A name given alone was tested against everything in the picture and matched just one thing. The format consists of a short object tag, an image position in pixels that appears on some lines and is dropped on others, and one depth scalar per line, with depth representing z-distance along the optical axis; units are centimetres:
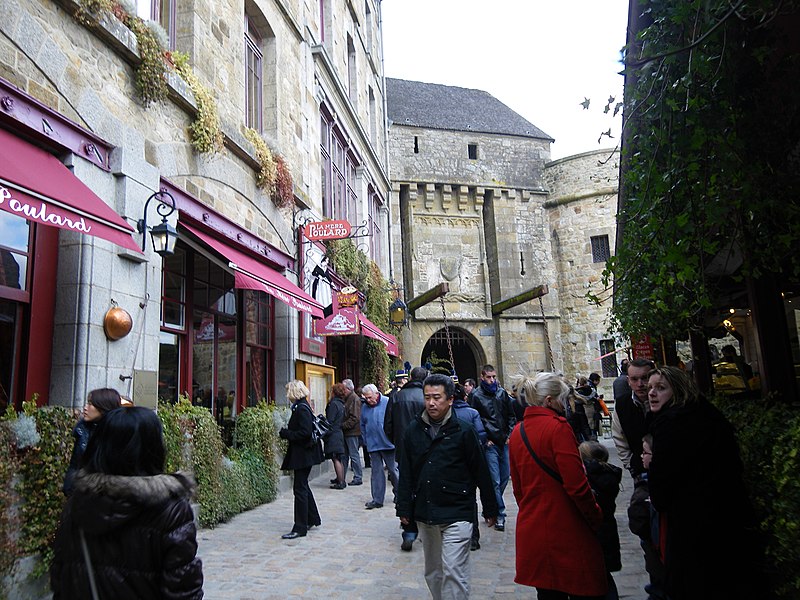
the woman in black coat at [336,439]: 866
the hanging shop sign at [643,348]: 1120
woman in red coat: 290
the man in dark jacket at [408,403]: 612
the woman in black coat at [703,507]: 278
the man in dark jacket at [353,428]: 931
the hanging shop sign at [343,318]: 1052
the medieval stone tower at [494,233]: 2094
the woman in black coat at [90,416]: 384
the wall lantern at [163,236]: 563
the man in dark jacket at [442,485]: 348
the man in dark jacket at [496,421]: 618
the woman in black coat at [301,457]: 593
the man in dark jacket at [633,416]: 482
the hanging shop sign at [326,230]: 988
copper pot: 521
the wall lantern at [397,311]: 1605
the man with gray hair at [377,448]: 743
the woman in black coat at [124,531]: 195
